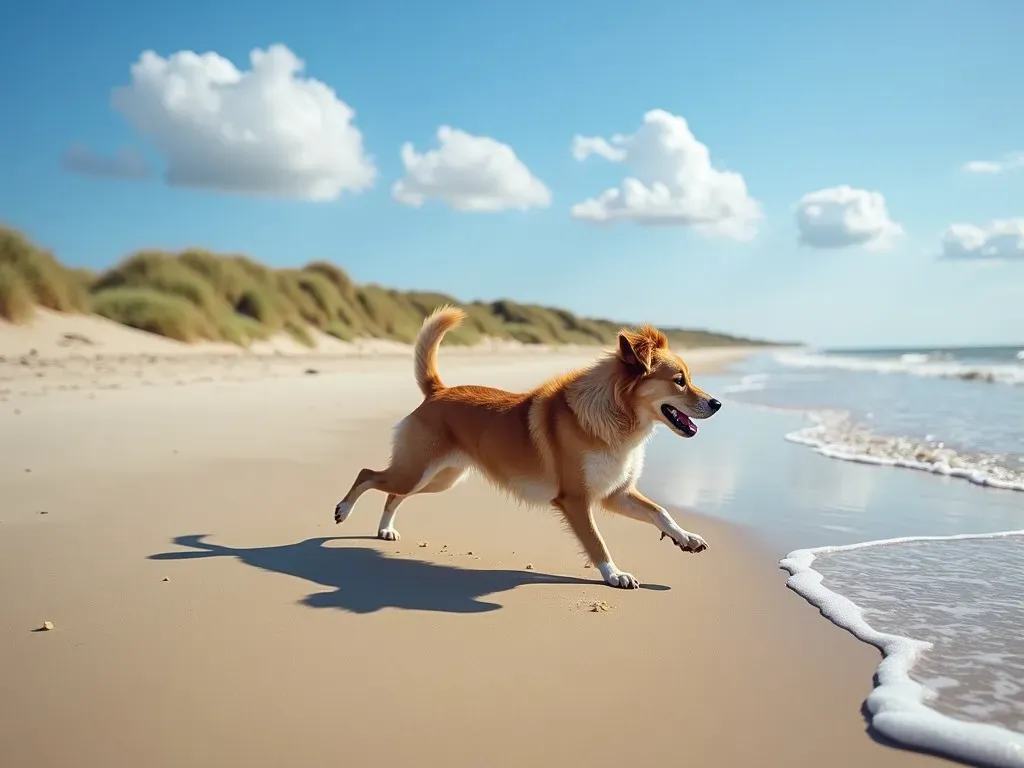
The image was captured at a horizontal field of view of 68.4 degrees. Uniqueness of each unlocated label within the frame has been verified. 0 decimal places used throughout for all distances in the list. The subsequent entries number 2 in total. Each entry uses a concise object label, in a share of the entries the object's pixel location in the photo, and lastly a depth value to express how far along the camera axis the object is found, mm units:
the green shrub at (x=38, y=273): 17812
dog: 4188
